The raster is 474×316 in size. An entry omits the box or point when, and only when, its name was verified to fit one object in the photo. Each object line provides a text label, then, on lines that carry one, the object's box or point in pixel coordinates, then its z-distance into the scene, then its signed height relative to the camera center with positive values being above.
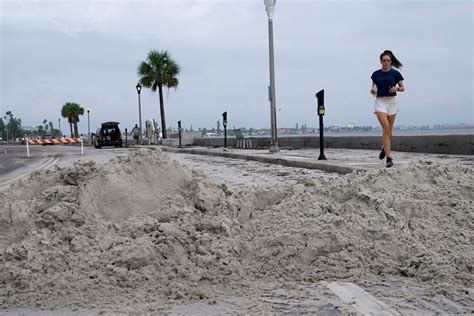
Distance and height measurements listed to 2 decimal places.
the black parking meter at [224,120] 24.40 +0.67
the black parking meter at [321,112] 13.97 +0.54
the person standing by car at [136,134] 51.69 +0.29
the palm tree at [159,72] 50.53 +6.23
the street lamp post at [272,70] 18.92 +2.31
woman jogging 9.41 +0.72
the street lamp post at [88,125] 66.88 +1.73
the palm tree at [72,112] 94.50 +4.84
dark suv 41.88 +0.19
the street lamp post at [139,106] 45.06 +2.74
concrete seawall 15.09 -0.46
